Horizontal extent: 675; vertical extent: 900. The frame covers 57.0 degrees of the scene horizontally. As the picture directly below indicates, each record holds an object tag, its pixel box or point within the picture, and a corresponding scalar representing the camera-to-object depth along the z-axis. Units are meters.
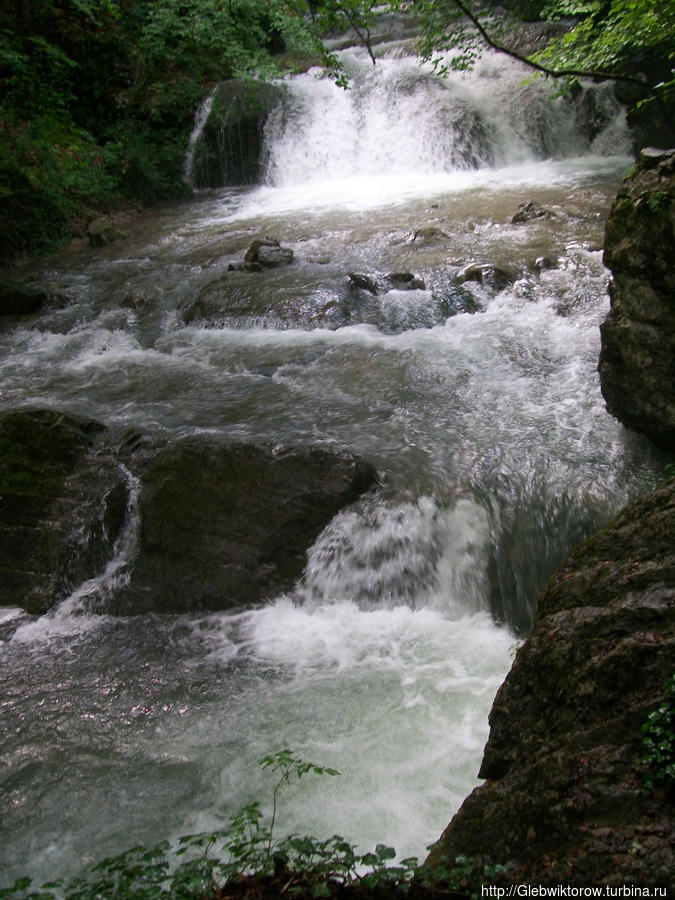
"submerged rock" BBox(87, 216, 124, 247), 12.34
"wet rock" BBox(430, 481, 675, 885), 1.76
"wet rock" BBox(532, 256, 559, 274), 8.18
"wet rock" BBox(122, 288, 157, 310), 9.20
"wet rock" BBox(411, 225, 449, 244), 9.71
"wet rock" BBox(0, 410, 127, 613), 4.92
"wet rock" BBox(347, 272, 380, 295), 8.48
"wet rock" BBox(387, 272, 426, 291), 8.38
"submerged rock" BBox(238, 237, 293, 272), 9.56
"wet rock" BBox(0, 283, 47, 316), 9.27
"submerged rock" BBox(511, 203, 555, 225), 9.88
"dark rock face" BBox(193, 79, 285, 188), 15.86
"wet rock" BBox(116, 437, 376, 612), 4.76
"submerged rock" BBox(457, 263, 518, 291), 8.07
